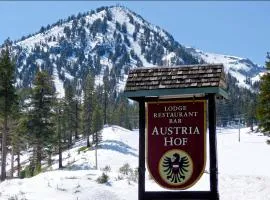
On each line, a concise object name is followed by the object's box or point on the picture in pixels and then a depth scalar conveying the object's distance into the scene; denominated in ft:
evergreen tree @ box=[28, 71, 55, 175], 175.42
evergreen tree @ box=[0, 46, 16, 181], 160.56
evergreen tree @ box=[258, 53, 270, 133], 130.62
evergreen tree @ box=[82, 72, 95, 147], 283.79
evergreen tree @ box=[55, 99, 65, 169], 211.00
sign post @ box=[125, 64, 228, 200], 45.01
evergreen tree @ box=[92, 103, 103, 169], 249.75
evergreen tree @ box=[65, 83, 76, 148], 286.87
